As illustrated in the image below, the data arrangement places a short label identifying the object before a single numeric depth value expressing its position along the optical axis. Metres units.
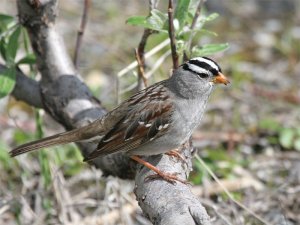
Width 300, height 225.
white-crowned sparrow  7.12
